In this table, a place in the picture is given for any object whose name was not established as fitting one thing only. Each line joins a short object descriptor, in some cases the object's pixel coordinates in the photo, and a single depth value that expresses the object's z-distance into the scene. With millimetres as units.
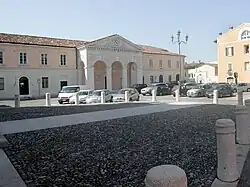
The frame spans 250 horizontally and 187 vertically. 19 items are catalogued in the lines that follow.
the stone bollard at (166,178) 2424
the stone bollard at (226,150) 4816
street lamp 42794
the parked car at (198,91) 36125
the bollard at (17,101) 21809
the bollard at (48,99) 25323
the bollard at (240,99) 19148
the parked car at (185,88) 39047
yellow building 55062
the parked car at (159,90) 41938
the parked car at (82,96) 27658
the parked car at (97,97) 26698
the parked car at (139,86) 48016
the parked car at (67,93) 29527
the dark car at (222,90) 34531
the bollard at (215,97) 22203
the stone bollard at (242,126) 7074
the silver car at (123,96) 27381
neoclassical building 42750
